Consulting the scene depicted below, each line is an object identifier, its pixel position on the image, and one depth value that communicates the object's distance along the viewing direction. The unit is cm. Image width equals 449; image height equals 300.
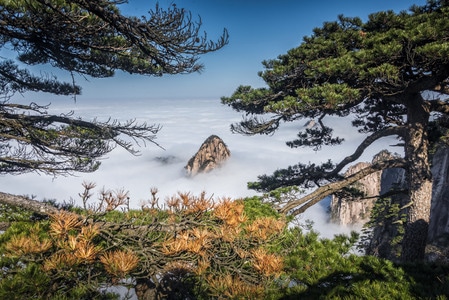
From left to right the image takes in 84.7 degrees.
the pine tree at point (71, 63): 450
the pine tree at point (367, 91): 596
